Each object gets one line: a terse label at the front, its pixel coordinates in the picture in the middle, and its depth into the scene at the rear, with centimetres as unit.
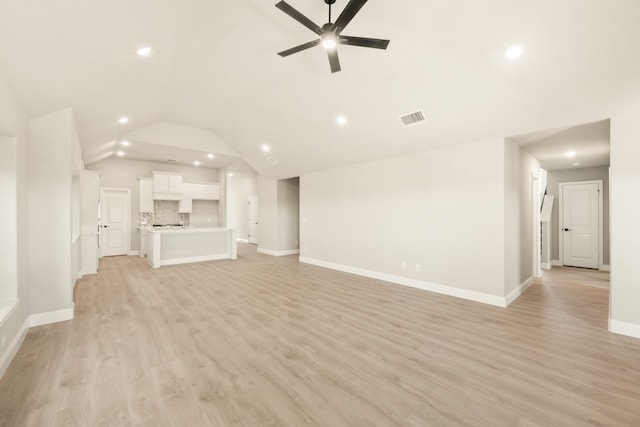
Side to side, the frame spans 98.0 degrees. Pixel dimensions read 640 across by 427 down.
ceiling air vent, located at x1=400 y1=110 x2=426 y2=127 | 407
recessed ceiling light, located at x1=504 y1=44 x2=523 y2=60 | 269
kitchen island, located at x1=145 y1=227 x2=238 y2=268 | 686
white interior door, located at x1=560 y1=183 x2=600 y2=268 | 680
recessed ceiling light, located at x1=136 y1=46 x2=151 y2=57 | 273
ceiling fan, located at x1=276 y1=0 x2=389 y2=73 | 217
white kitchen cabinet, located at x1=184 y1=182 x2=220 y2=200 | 969
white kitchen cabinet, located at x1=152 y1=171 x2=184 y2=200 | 877
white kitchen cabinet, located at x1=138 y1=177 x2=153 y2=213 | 880
